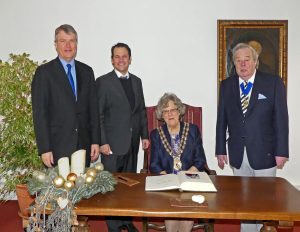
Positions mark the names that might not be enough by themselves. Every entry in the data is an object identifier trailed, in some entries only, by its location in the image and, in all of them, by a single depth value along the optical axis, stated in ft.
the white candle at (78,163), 6.89
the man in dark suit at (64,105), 9.54
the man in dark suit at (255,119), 9.80
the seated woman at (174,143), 10.10
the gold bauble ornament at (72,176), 6.55
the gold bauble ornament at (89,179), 6.70
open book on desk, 7.18
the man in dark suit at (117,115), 11.54
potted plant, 11.00
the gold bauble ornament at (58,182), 6.43
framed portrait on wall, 14.70
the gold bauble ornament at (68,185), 6.41
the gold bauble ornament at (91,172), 6.79
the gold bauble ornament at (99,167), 7.31
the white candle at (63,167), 6.73
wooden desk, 5.99
